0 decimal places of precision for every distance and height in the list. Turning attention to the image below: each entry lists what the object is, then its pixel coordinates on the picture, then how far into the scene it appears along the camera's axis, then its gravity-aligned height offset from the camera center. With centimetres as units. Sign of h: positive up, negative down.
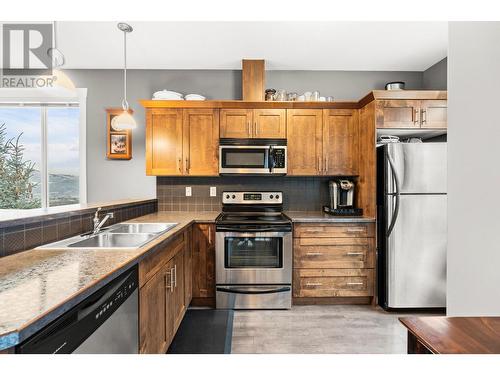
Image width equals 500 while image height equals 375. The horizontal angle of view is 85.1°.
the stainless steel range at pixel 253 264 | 275 -81
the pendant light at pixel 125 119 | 259 +65
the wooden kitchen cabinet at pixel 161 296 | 141 -69
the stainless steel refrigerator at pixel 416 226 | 264 -40
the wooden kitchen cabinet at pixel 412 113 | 282 +74
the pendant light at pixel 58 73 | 194 +84
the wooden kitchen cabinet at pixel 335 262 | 283 -81
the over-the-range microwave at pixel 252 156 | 313 +33
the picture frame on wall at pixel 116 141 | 347 +57
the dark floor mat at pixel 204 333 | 200 -122
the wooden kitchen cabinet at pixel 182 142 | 317 +50
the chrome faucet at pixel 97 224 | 184 -27
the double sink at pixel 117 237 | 156 -35
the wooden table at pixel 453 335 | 65 -39
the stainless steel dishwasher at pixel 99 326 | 74 -47
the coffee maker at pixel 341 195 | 321 -12
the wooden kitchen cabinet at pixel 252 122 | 318 +73
